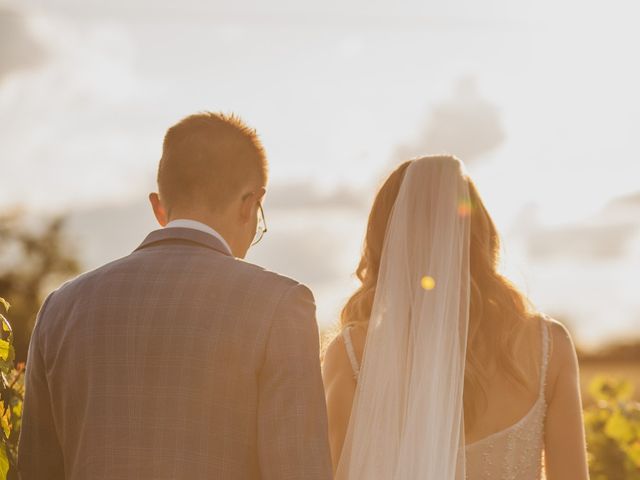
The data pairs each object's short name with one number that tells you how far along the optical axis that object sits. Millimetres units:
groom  3242
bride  4273
